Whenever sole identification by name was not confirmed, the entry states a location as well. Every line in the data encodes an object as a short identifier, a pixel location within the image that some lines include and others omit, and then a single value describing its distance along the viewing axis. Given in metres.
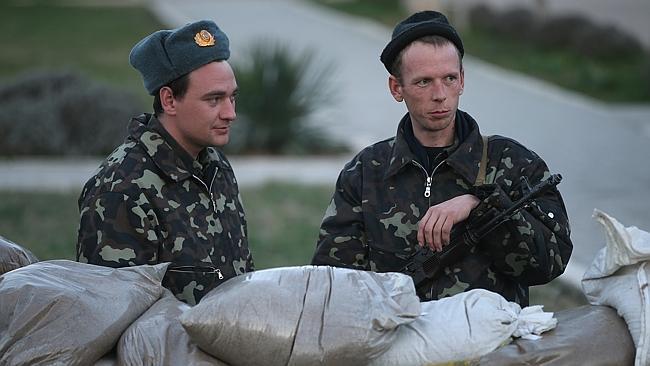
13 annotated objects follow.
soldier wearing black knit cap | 8.00
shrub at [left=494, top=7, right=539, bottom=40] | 43.96
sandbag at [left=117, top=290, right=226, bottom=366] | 6.84
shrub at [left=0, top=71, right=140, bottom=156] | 26.33
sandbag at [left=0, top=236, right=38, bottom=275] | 7.75
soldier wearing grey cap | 8.12
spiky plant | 27.02
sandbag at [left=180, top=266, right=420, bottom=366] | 6.58
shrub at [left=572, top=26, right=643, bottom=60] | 38.41
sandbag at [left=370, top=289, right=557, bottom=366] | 6.76
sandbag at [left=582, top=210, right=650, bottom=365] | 6.90
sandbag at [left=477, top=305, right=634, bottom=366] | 6.78
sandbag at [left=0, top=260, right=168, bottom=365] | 6.79
